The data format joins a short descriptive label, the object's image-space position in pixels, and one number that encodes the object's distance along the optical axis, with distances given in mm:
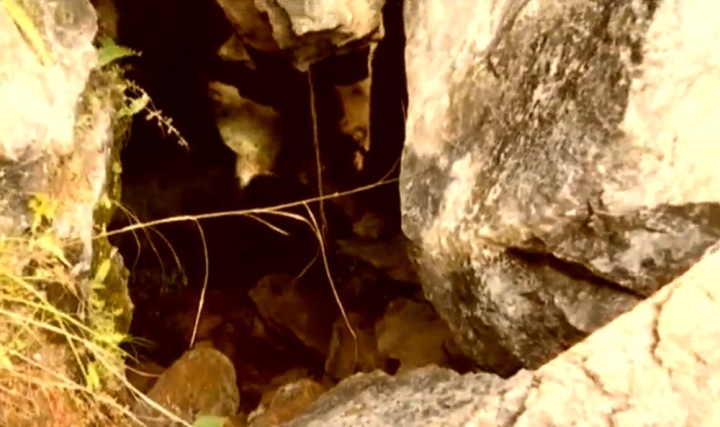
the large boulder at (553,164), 1556
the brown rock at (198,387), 2533
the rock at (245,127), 2812
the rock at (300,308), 3098
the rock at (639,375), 1216
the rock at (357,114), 2719
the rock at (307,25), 2061
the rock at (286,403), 2416
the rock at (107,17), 2599
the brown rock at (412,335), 2484
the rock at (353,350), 2748
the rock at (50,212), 1720
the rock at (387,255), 2846
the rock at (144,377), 2668
